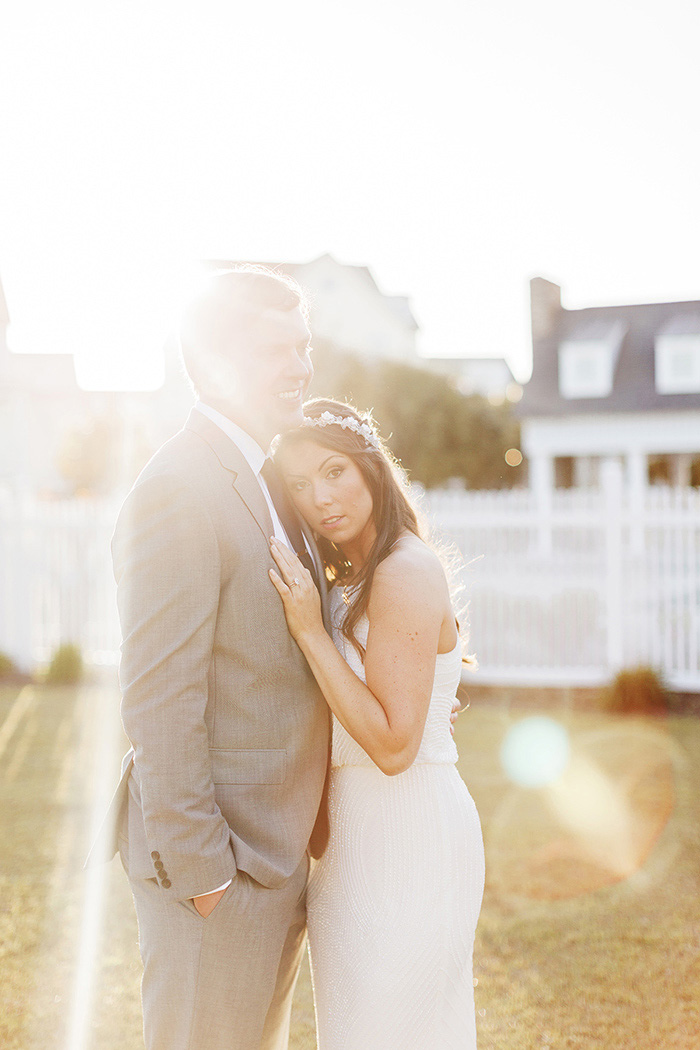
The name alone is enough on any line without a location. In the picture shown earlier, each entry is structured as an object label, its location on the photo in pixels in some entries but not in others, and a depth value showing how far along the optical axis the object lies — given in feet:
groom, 7.06
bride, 7.89
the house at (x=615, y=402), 82.99
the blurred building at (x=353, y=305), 122.72
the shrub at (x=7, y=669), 36.17
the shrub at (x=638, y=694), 29.94
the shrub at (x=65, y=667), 35.09
